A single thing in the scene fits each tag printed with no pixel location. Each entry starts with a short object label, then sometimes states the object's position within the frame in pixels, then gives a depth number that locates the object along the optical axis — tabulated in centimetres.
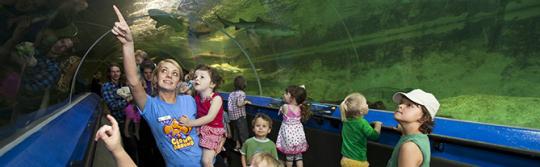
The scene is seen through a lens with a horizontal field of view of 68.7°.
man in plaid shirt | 620
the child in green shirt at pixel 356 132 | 414
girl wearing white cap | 259
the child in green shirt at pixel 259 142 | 398
